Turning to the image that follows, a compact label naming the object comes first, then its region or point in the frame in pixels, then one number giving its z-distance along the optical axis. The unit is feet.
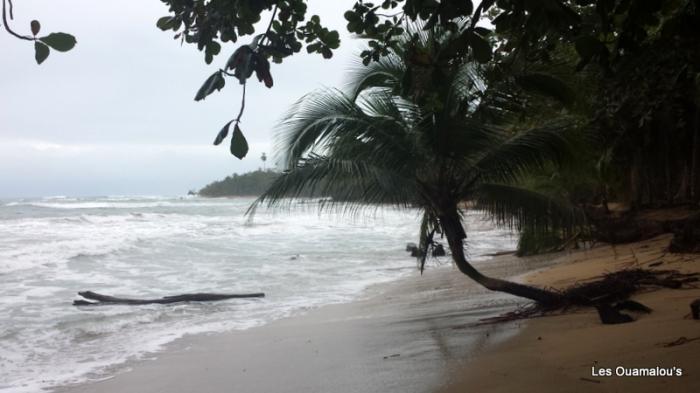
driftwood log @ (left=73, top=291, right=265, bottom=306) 31.40
